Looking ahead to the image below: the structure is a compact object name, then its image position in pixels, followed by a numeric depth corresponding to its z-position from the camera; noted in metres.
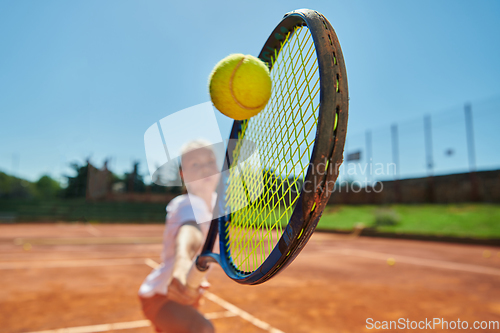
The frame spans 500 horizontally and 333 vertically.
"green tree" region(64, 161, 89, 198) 15.61
